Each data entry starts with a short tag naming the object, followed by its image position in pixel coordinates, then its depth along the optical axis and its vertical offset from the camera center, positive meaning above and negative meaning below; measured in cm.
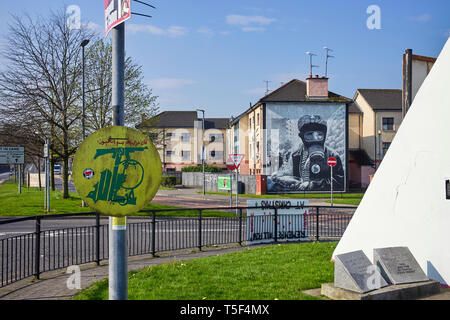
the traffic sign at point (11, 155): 2319 +62
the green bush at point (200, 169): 5581 -33
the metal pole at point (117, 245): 399 -72
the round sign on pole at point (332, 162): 2959 +30
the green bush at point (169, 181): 5109 -172
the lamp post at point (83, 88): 2295 +427
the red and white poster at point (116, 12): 403 +146
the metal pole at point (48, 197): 2108 -162
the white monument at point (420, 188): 689 -37
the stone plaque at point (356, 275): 587 -150
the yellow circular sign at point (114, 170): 371 -3
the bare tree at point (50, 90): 2456 +445
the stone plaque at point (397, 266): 626 -147
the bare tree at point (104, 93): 2680 +461
